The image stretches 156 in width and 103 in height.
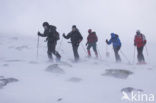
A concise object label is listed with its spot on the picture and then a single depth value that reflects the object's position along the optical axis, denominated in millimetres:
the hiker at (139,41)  16562
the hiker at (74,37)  16375
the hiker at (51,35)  15547
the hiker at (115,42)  17375
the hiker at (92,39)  18969
